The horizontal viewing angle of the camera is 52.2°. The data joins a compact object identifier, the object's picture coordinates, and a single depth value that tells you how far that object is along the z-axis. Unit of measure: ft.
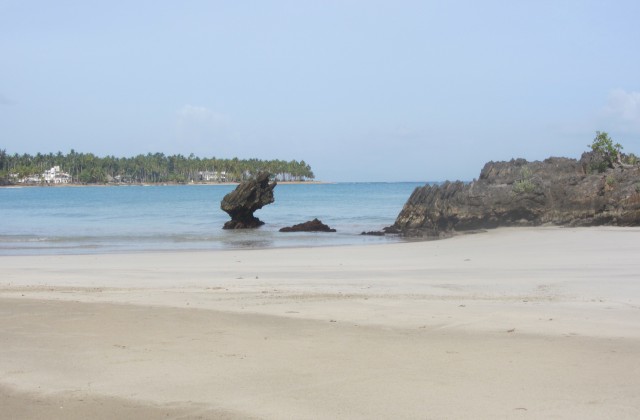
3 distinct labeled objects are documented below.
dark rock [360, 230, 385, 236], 90.69
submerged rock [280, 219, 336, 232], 103.30
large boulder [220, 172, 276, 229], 111.55
